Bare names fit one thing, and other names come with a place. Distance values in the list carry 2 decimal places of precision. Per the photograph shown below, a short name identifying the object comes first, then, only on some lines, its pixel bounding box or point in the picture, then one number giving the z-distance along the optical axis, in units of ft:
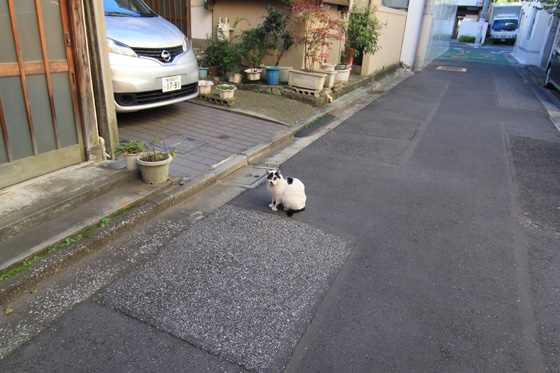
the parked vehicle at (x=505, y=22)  132.26
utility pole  142.82
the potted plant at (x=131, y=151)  14.71
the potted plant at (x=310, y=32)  29.81
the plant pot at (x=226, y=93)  26.35
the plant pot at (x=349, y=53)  38.61
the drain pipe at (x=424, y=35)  58.65
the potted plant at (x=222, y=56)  32.12
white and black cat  13.73
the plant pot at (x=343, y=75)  36.63
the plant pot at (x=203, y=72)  30.94
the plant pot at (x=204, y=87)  26.96
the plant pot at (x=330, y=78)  32.55
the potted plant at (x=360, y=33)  37.81
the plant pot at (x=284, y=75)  32.68
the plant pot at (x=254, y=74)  31.48
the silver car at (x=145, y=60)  19.35
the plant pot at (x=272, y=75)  31.24
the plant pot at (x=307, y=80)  30.01
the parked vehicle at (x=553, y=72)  43.13
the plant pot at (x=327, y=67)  33.42
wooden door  12.01
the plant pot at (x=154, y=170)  14.11
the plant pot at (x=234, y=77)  32.01
